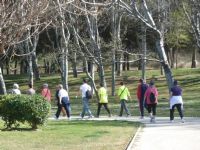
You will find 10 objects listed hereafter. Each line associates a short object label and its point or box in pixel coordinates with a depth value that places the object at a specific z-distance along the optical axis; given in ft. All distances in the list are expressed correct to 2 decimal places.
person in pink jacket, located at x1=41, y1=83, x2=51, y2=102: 92.78
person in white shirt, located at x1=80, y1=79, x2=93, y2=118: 89.71
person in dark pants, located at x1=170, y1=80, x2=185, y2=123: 78.28
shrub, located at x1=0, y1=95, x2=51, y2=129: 63.26
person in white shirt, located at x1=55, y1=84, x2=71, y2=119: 87.99
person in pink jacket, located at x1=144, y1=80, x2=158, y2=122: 79.56
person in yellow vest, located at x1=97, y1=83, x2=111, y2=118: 91.04
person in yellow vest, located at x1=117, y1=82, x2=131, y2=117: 91.84
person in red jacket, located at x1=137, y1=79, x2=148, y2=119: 86.96
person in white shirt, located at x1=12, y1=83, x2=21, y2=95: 84.94
